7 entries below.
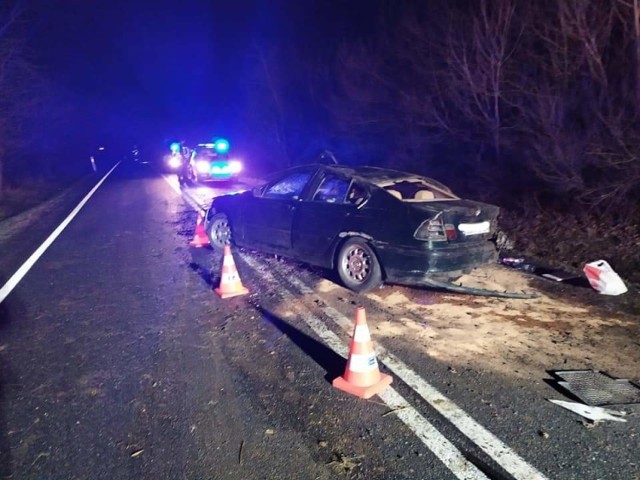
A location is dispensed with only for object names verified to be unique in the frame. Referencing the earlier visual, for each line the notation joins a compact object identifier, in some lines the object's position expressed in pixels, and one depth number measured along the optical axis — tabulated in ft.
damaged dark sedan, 16.61
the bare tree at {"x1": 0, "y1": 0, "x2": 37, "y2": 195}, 50.08
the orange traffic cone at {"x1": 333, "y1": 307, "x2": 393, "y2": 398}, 11.09
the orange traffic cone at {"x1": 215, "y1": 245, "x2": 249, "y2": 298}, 18.16
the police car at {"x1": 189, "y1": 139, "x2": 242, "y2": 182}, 61.21
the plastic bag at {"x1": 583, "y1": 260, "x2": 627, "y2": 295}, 16.93
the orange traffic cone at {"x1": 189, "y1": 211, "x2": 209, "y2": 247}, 27.04
